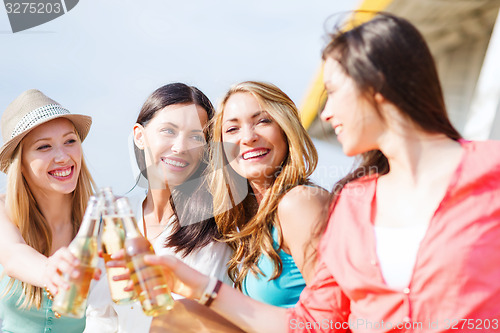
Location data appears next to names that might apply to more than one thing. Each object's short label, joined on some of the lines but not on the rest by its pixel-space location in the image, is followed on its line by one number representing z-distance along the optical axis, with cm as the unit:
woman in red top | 126
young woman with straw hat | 247
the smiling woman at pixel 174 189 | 226
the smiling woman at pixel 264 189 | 183
